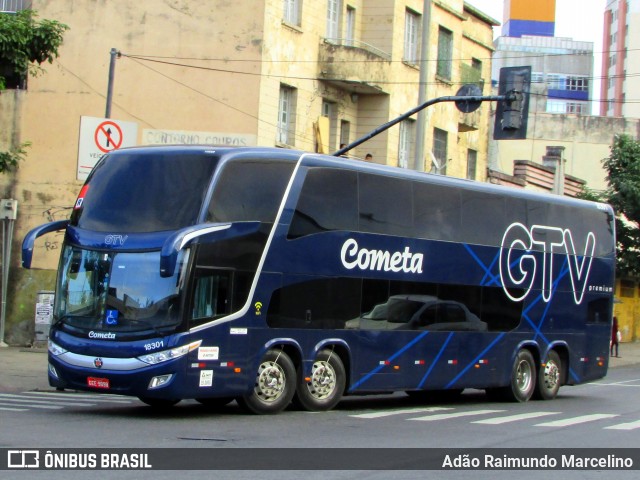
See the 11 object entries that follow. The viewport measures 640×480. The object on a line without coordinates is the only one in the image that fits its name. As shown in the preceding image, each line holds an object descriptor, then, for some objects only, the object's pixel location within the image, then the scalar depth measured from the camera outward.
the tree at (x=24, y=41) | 25.97
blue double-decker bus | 15.38
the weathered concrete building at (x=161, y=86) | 30.81
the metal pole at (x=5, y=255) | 30.00
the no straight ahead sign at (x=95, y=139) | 23.20
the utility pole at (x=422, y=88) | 25.72
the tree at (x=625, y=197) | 42.90
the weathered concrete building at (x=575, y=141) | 58.47
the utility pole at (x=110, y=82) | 25.53
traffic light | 22.19
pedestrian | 38.72
